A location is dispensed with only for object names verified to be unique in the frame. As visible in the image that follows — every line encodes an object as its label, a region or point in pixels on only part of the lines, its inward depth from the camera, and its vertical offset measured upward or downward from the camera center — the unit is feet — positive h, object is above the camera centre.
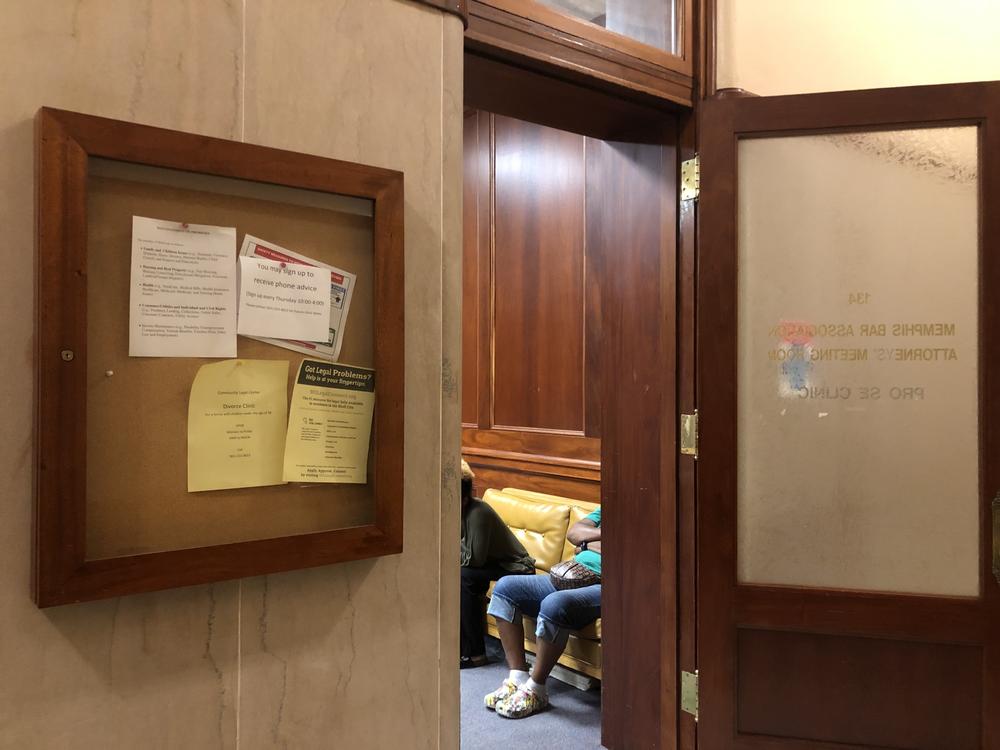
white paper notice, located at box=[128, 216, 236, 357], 3.47 +0.41
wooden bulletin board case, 3.20 -0.02
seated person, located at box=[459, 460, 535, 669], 12.48 -2.93
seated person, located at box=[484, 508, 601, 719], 10.78 -3.40
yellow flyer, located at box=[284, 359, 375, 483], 3.92 -0.23
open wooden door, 6.12 -0.30
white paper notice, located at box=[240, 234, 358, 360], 3.88 +0.37
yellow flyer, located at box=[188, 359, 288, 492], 3.63 -0.21
